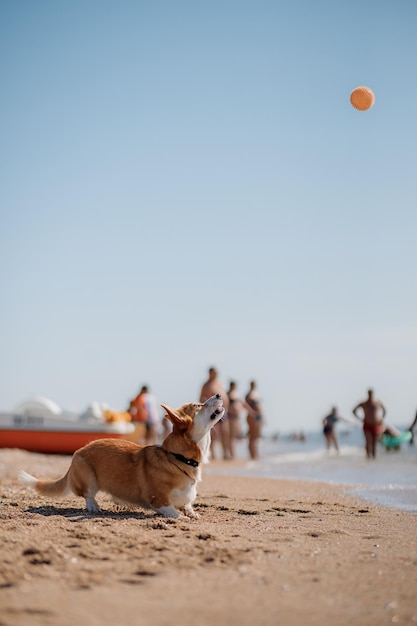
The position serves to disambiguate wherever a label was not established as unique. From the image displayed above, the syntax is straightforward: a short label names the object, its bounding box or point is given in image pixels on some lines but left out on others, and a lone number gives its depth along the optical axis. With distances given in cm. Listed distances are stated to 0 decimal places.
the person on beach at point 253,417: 1783
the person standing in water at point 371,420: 1777
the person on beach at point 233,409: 1745
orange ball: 949
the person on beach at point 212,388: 1502
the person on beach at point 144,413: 1745
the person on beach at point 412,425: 1051
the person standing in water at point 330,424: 2622
